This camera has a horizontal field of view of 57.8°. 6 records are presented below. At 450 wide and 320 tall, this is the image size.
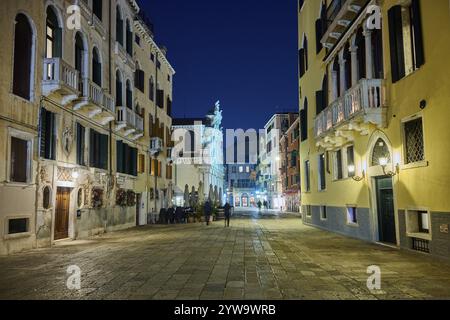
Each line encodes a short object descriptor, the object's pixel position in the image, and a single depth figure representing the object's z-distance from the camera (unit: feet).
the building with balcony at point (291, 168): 161.89
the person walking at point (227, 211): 83.30
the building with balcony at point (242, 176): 327.67
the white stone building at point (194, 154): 169.99
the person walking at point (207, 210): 88.53
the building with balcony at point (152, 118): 93.96
